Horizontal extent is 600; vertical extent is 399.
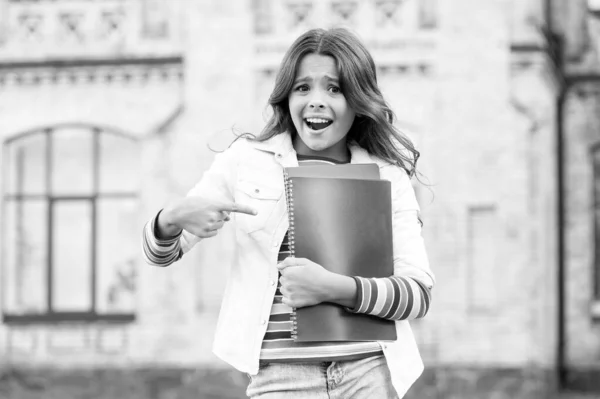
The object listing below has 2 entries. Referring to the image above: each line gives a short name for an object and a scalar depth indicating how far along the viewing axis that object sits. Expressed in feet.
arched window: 61.59
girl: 14.27
